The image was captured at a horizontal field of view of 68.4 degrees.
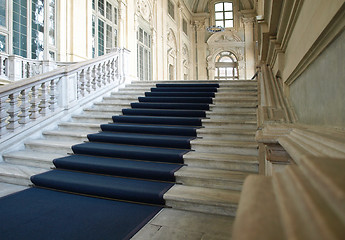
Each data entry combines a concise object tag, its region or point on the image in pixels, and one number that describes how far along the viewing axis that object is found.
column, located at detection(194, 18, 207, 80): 21.53
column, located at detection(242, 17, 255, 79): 20.67
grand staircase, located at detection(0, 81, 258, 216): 2.56
